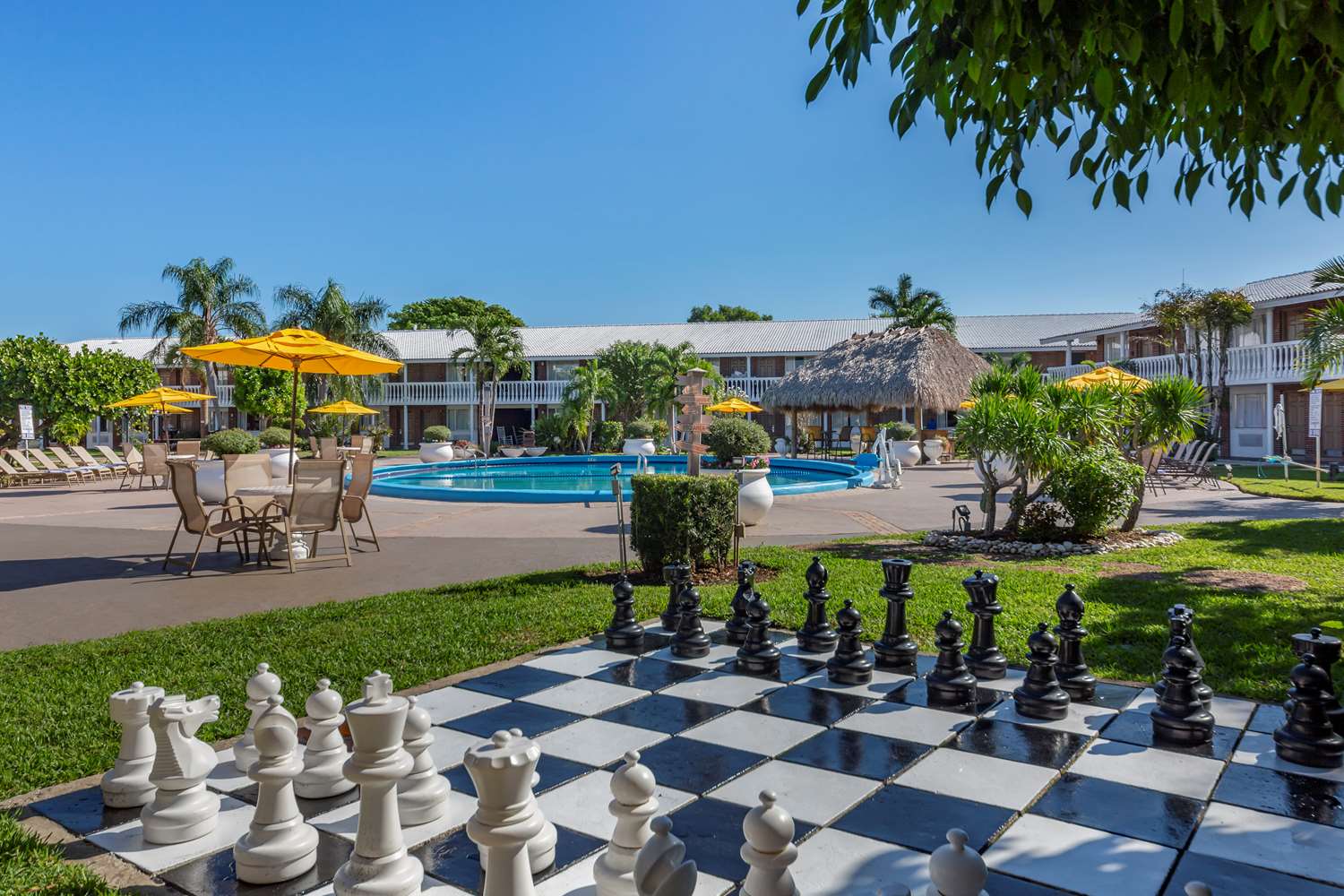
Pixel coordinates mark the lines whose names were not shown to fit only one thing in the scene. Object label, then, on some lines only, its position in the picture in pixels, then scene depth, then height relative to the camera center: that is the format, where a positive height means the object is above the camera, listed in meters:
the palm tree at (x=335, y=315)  34.75 +4.93
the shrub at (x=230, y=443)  23.02 -0.06
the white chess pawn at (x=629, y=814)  2.39 -1.04
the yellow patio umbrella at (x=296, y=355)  9.76 +0.97
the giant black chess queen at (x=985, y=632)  4.34 -1.05
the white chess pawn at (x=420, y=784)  2.93 -1.18
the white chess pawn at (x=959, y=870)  1.92 -0.97
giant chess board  2.58 -1.28
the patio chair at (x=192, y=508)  8.69 -0.67
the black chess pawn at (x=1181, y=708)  3.50 -1.14
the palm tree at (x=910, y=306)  36.22 +5.10
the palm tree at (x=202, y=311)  35.47 +5.29
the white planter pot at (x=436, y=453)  30.88 -0.57
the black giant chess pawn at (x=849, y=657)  4.35 -1.14
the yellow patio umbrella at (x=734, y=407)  28.16 +0.80
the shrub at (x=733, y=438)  26.05 -0.20
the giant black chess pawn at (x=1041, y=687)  3.79 -1.14
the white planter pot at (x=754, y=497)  11.50 -0.86
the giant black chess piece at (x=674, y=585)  5.46 -0.96
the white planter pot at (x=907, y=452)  26.02 -0.69
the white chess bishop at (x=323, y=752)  3.15 -1.15
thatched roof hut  28.95 +1.87
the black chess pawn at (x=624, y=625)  5.17 -1.14
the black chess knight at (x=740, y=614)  5.15 -1.08
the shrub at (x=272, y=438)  31.67 +0.06
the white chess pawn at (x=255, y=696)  3.30 -0.96
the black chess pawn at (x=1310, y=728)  3.29 -1.16
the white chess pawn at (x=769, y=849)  2.06 -0.99
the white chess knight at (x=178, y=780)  2.83 -1.12
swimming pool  16.39 -1.12
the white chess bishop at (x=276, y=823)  2.55 -1.14
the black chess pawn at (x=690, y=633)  4.93 -1.14
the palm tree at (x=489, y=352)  34.38 +3.29
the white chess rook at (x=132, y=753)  3.12 -1.13
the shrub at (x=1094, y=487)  9.80 -0.68
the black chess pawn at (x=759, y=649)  4.56 -1.14
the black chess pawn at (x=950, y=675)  4.02 -1.15
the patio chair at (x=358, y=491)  9.88 -0.60
